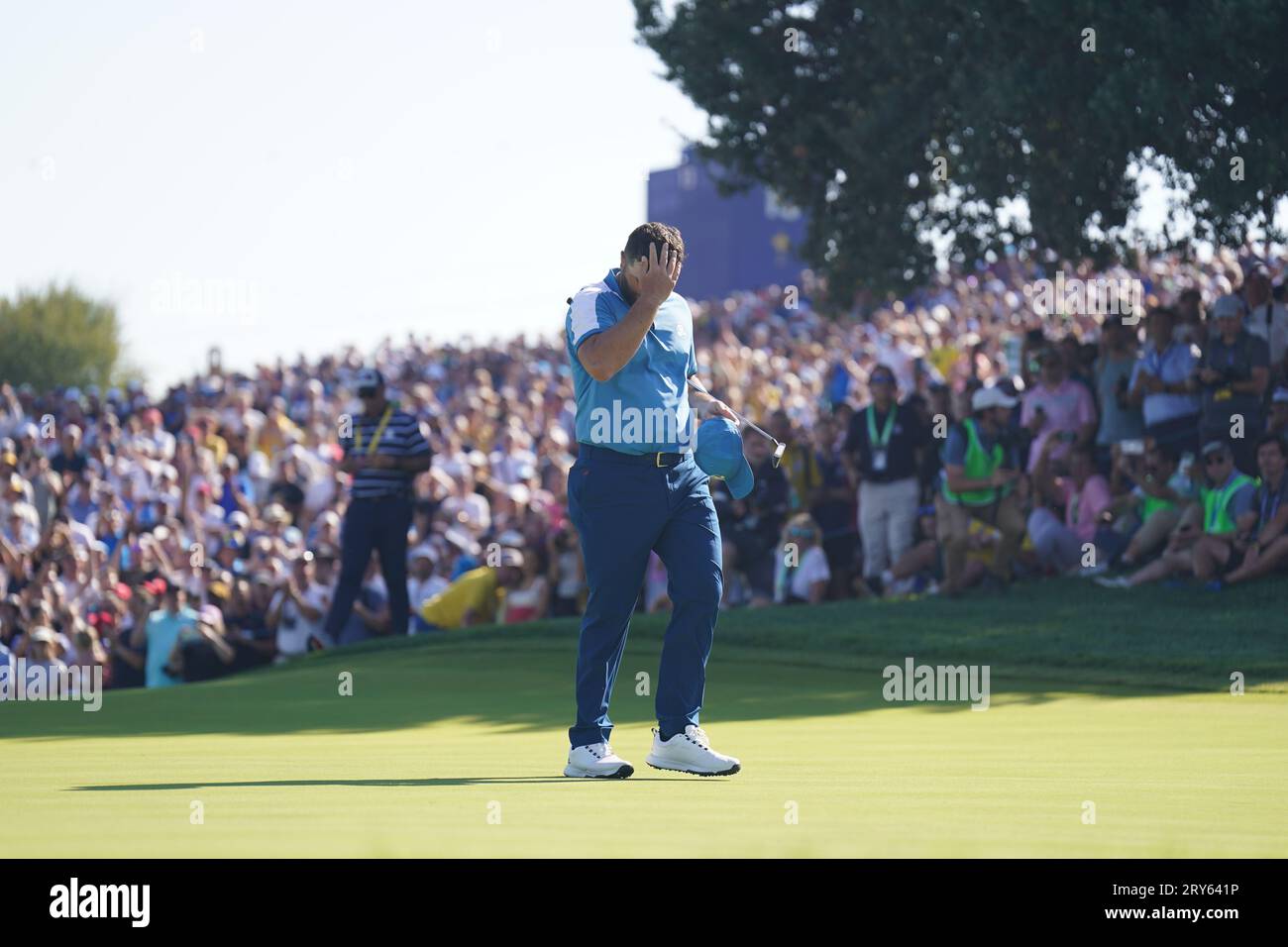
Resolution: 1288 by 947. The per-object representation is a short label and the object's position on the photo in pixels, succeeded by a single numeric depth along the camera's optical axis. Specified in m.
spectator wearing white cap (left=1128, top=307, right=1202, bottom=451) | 16.88
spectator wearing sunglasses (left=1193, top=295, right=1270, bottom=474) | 16.27
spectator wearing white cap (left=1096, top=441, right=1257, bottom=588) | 15.88
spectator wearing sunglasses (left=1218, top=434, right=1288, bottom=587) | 15.35
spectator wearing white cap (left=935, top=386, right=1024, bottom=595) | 17.42
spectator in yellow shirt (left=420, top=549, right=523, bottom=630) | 19.30
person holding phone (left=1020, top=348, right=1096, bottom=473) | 17.84
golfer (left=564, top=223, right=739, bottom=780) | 7.42
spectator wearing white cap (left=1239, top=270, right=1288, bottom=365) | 16.55
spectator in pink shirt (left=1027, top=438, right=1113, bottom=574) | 17.61
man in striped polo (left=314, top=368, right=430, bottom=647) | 15.97
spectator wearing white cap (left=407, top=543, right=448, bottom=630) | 20.05
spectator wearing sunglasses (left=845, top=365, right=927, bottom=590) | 18.31
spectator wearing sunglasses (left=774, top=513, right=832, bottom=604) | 18.86
